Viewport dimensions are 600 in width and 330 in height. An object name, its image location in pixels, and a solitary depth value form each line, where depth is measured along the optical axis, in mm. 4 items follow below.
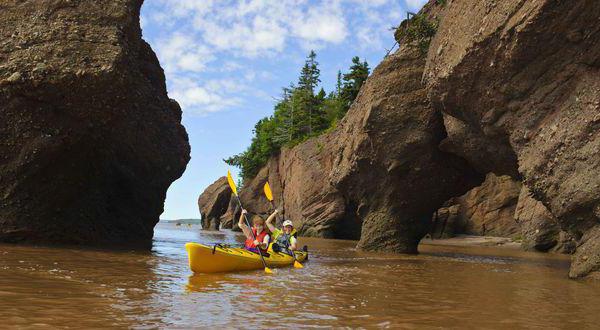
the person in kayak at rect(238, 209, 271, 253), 13539
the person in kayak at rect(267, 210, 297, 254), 14835
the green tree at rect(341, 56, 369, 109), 46156
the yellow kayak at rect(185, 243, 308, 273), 10844
